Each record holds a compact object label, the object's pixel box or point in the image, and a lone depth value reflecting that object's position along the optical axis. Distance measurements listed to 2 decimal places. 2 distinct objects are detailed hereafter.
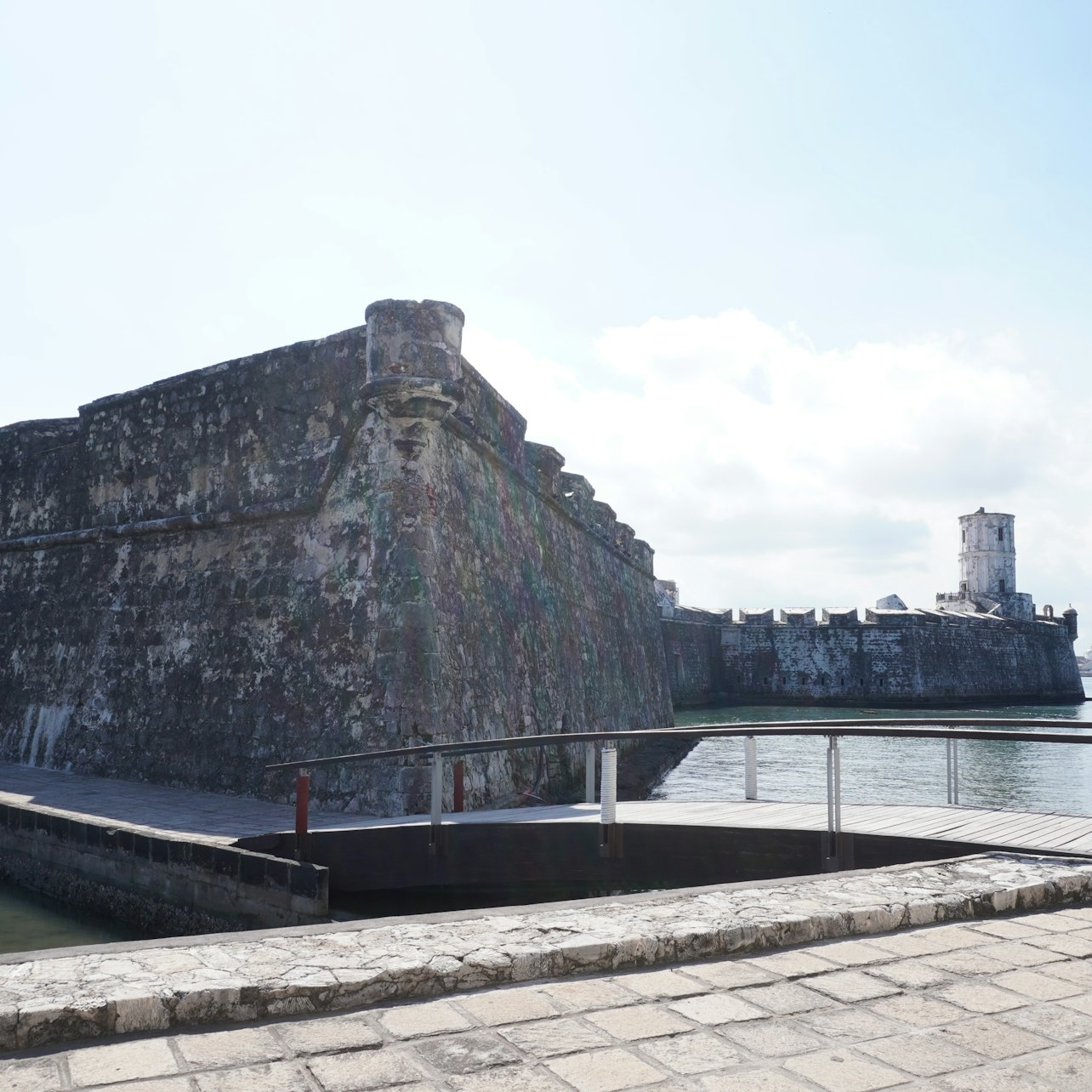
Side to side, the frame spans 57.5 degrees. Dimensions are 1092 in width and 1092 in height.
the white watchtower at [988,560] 58.53
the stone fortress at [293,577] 9.80
